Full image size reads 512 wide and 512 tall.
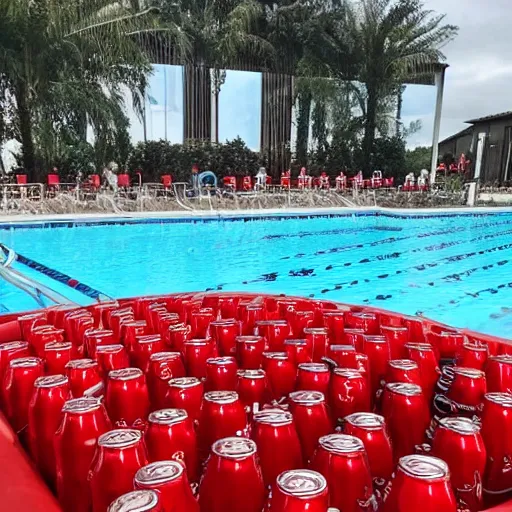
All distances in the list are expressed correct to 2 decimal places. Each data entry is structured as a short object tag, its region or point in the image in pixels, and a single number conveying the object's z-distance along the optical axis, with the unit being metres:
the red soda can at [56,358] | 1.44
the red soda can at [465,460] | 0.94
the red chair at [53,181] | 12.01
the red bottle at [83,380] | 1.28
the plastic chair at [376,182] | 15.78
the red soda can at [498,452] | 1.03
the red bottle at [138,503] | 0.68
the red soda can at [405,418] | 1.14
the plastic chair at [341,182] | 15.33
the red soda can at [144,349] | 1.52
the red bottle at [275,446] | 0.95
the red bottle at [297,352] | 1.47
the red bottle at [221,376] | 1.30
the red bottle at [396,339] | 1.60
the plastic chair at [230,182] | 13.84
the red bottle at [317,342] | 1.59
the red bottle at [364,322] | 1.84
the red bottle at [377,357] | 1.46
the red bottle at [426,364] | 1.40
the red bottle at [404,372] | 1.29
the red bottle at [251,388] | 1.22
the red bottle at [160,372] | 1.31
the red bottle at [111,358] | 1.41
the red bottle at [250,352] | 1.49
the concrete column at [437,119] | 18.72
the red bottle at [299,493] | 0.70
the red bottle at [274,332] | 1.69
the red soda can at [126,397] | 1.19
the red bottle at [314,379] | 1.24
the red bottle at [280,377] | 1.33
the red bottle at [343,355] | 1.37
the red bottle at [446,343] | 1.67
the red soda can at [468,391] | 1.23
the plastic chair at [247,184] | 14.12
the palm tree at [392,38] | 15.41
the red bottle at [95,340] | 1.58
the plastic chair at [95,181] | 12.49
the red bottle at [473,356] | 1.45
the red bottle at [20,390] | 1.31
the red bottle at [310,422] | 1.06
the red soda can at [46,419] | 1.14
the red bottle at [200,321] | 1.79
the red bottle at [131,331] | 1.64
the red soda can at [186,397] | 1.14
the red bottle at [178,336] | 1.66
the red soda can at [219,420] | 1.04
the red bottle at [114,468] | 0.83
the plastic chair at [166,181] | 13.47
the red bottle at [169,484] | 0.74
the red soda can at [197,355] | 1.45
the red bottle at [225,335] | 1.67
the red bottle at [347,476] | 0.84
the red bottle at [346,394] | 1.20
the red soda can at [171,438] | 0.95
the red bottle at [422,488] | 0.75
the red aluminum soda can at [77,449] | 0.98
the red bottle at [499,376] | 1.31
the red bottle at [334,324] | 1.78
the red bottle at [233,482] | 0.81
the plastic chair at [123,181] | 12.95
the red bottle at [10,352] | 1.48
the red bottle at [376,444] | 0.96
